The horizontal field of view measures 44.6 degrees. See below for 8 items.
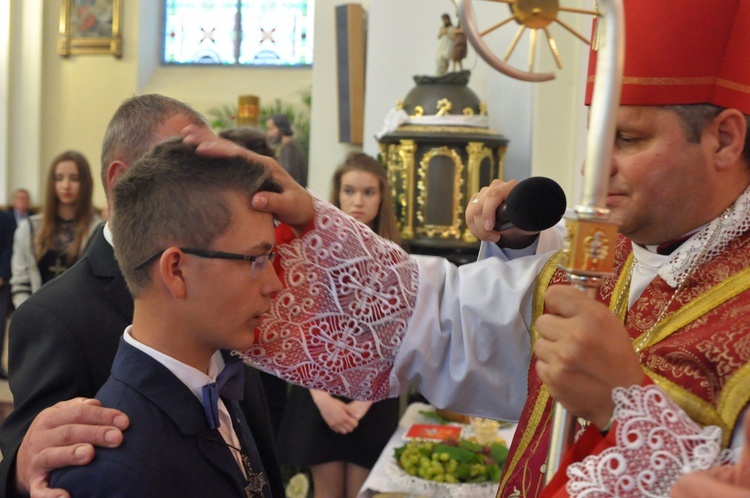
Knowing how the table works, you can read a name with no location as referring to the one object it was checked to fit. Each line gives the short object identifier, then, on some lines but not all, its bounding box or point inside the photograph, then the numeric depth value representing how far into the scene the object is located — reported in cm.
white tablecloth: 339
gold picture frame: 1335
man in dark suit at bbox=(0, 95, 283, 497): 210
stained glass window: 1375
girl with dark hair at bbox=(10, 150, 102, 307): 591
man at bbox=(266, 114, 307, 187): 859
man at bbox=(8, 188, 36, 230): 918
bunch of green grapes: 349
